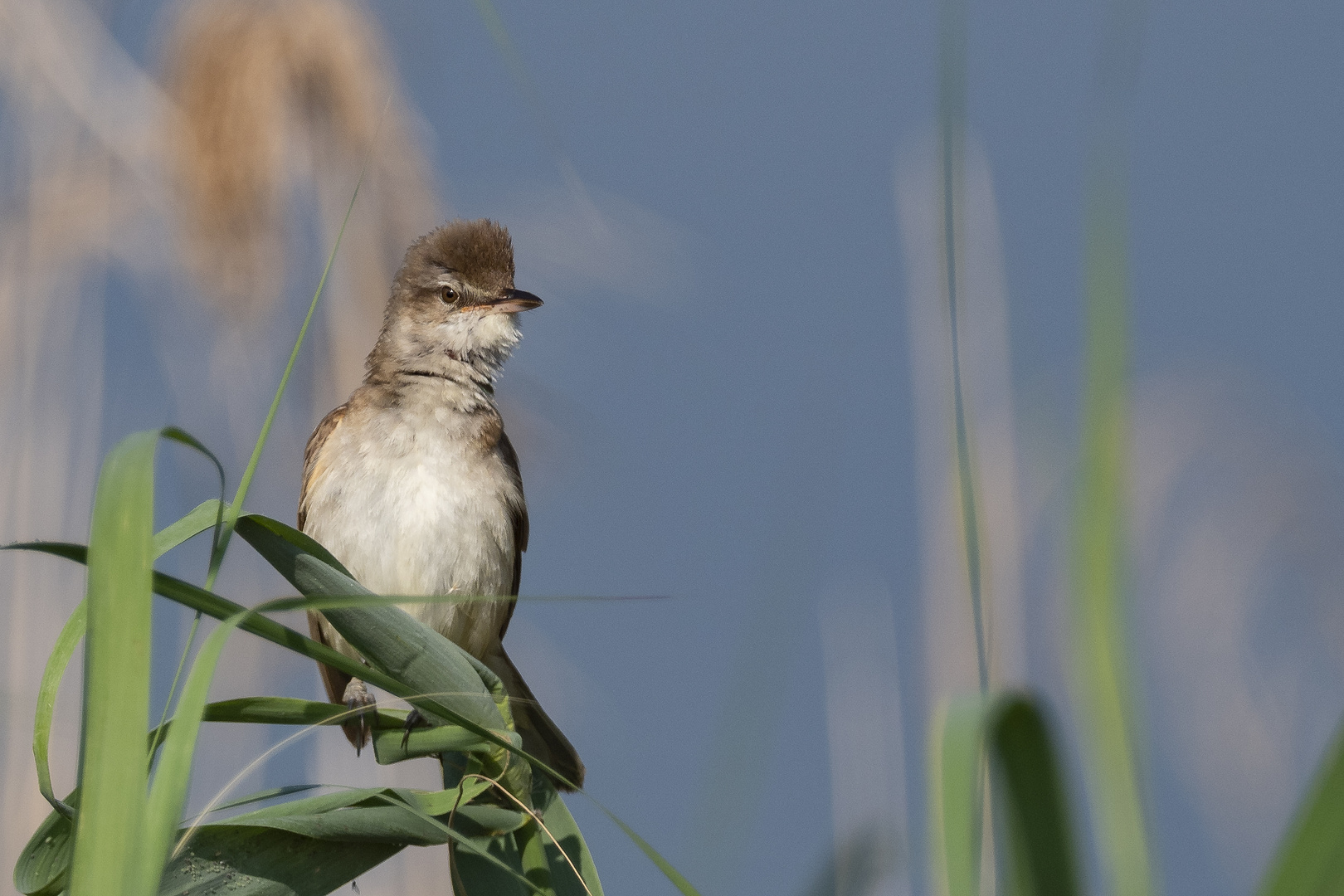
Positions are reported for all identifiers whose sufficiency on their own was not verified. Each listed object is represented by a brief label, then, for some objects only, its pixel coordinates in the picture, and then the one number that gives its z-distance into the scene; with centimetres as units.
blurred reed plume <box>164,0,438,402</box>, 778
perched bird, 766
